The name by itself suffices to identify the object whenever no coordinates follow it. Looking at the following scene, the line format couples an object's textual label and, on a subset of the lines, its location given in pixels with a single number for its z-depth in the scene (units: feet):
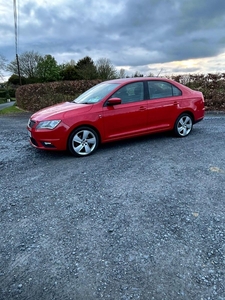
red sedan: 15.49
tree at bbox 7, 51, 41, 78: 119.03
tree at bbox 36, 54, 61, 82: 104.15
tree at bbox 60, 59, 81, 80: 89.75
